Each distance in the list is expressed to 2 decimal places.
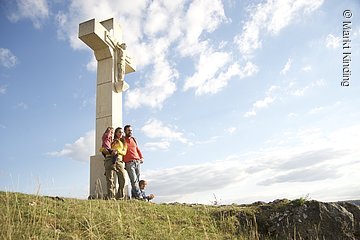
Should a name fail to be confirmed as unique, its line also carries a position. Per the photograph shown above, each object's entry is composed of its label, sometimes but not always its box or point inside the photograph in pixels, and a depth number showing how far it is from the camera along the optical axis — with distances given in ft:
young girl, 22.94
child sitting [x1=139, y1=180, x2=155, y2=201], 24.08
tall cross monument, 26.72
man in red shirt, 24.22
